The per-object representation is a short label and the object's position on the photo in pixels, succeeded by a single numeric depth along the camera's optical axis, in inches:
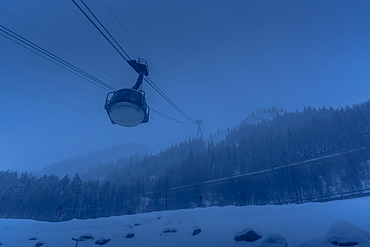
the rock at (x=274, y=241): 364.2
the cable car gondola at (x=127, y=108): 457.4
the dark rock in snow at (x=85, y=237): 713.0
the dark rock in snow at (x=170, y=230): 643.7
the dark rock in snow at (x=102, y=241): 664.4
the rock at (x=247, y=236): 439.5
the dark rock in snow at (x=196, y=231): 572.3
